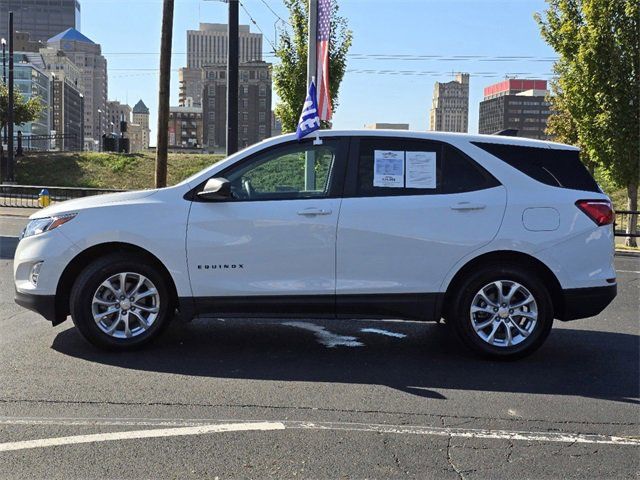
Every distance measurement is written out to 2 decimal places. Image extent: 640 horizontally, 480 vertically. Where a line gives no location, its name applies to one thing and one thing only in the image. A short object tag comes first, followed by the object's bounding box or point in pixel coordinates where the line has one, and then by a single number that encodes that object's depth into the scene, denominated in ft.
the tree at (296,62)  65.82
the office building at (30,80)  421.18
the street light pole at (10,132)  107.14
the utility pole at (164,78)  57.77
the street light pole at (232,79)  55.21
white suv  18.17
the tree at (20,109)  124.16
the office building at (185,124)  602.85
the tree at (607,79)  59.88
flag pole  49.73
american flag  46.32
